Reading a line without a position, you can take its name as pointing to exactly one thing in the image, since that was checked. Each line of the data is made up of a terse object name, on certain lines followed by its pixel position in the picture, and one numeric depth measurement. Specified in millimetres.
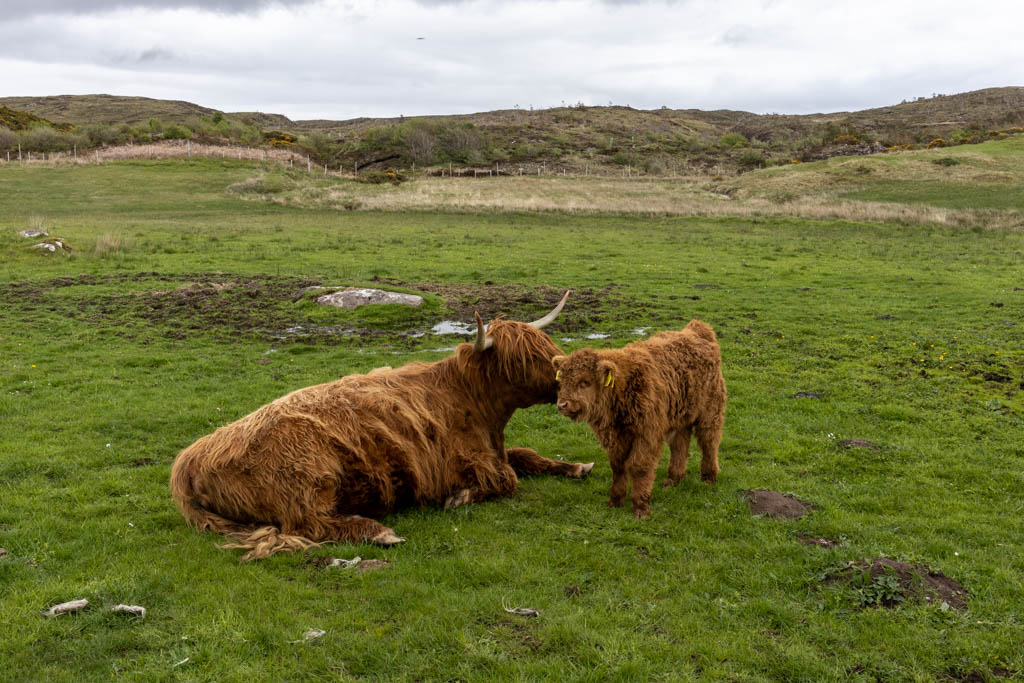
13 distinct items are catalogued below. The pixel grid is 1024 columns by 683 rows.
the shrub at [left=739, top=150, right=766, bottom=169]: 66212
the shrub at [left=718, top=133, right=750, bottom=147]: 81750
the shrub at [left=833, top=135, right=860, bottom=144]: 68250
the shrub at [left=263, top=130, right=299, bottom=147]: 66475
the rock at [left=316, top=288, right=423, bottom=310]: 16266
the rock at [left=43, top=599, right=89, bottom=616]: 4520
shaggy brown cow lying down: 5719
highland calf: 6277
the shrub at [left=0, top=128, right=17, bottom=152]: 55188
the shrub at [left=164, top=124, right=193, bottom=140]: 62591
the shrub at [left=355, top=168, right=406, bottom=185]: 51438
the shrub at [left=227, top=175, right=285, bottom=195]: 43219
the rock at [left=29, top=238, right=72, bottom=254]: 22844
